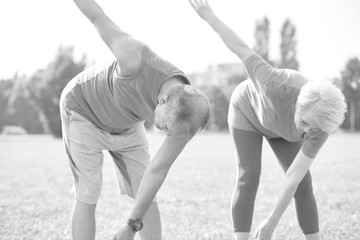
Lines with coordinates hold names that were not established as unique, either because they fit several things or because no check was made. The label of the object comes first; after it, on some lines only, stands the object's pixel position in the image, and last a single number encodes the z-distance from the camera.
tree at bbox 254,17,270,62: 56.99
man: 2.88
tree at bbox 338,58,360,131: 61.62
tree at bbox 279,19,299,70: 57.18
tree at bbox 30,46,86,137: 42.12
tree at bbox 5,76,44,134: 49.12
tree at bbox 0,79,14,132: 46.66
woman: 3.14
